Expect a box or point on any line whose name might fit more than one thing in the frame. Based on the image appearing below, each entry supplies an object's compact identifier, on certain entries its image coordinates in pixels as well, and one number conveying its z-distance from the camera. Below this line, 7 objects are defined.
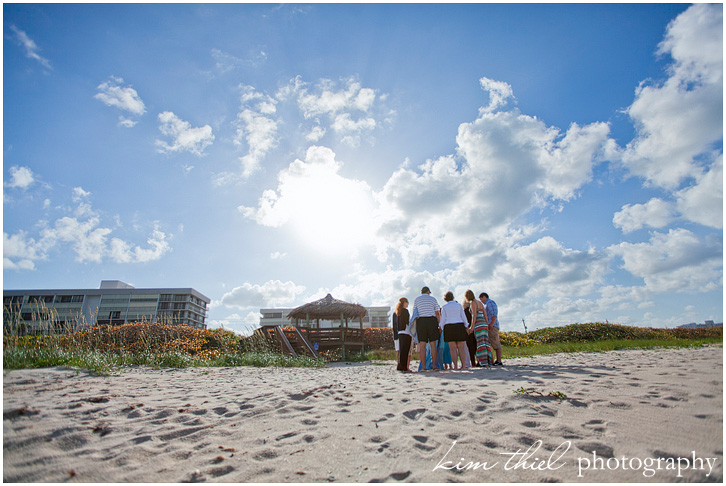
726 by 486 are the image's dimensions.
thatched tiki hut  15.15
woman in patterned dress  7.20
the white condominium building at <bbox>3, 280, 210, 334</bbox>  56.22
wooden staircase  12.23
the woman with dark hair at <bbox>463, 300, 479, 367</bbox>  7.80
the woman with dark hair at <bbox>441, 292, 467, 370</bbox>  7.08
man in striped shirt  7.23
